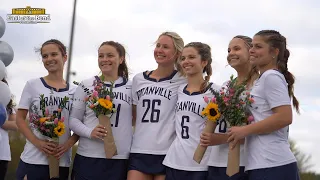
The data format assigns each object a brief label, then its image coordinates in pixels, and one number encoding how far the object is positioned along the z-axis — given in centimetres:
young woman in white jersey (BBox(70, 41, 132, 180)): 452
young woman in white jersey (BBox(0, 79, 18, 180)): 521
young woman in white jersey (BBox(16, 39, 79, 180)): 456
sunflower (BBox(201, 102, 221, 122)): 385
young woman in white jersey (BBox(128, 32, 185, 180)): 441
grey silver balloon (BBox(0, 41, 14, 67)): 582
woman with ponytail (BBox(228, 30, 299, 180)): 357
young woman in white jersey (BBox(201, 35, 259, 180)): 397
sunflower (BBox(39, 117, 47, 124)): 439
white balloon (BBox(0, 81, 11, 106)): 527
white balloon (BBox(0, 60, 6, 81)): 542
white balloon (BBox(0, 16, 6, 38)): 592
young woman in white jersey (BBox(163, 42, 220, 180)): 420
